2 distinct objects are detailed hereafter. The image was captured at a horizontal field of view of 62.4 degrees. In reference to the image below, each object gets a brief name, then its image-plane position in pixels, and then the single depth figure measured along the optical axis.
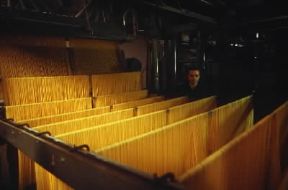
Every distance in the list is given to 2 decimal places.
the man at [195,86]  3.64
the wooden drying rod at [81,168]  0.81
